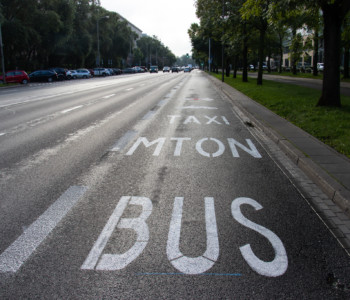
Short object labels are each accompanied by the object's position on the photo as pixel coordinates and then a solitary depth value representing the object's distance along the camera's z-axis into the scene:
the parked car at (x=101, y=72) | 66.38
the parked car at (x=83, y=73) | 58.53
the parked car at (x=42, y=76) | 45.61
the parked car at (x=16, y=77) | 39.53
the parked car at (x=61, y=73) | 50.71
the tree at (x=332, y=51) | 13.53
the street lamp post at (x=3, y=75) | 36.94
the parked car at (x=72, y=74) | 54.84
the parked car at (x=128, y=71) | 94.06
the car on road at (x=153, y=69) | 97.59
